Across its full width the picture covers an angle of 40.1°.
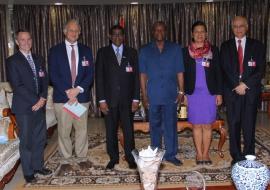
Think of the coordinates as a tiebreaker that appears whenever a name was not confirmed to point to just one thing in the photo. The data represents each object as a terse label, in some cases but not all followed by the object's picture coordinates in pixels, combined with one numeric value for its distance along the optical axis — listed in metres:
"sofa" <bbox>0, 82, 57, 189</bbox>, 3.52
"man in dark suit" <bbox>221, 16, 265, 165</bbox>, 3.85
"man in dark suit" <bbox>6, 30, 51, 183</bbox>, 3.55
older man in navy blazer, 4.24
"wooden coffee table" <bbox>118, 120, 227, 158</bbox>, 4.46
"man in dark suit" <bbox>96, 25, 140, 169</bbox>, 3.91
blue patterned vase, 2.01
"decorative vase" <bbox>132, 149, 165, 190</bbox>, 2.11
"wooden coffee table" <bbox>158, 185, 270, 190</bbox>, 2.32
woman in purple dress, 3.85
